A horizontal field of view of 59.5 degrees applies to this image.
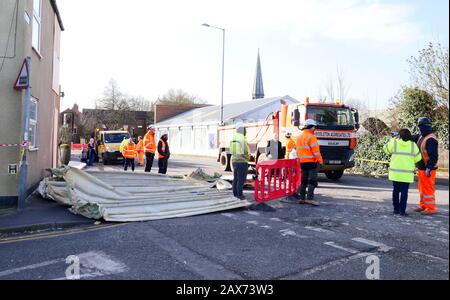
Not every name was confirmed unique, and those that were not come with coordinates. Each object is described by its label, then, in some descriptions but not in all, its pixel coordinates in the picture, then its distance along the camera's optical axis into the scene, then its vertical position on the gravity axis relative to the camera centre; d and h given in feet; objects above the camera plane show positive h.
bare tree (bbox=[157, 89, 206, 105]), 240.38 +32.38
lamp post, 104.62 +23.78
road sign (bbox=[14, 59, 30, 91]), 25.67 +4.53
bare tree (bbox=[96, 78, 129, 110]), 187.62 +22.71
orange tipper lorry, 43.60 +2.93
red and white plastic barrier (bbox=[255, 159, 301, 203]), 29.04 -1.98
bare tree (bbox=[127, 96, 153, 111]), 219.39 +27.52
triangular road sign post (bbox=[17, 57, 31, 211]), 25.57 -0.32
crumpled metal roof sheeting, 23.31 -3.31
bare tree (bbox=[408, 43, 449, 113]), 59.88 +12.46
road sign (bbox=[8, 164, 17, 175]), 26.50 -1.49
